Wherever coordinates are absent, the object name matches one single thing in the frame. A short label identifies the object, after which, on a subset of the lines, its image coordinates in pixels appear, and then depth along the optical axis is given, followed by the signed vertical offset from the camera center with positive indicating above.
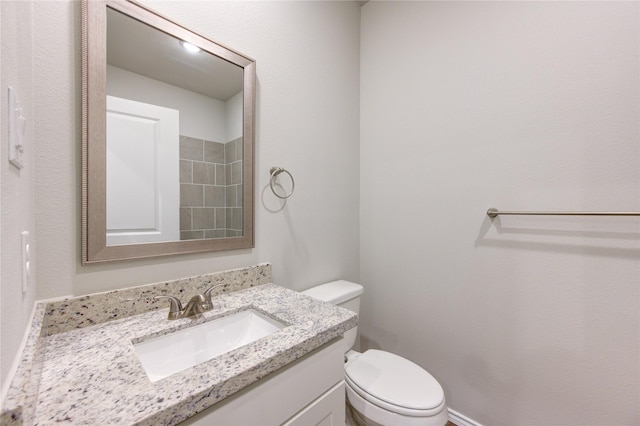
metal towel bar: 0.94 -0.01
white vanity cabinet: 0.57 -0.46
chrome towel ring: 1.24 +0.18
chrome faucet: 0.85 -0.31
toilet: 0.98 -0.73
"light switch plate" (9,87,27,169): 0.45 +0.15
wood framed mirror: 0.79 +0.27
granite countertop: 0.45 -0.35
